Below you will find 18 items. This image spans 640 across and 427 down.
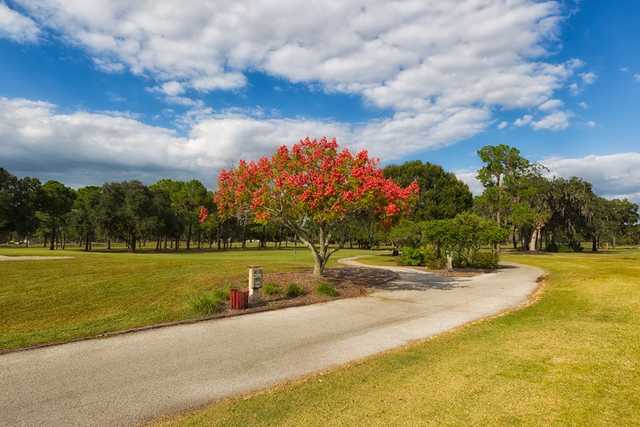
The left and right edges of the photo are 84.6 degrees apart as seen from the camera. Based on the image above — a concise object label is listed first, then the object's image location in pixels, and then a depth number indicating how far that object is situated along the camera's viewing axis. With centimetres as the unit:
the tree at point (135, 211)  5209
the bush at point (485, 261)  3191
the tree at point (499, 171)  5725
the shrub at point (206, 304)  1265
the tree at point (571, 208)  6094
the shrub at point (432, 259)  3123
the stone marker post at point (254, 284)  1438
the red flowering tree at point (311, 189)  1597
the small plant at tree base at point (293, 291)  1600
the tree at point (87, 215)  5210
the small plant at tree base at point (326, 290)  1653
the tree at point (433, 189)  4659
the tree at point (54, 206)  5399
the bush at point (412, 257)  3431
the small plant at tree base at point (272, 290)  1606
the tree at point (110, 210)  5138
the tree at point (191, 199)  6611
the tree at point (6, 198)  5038
